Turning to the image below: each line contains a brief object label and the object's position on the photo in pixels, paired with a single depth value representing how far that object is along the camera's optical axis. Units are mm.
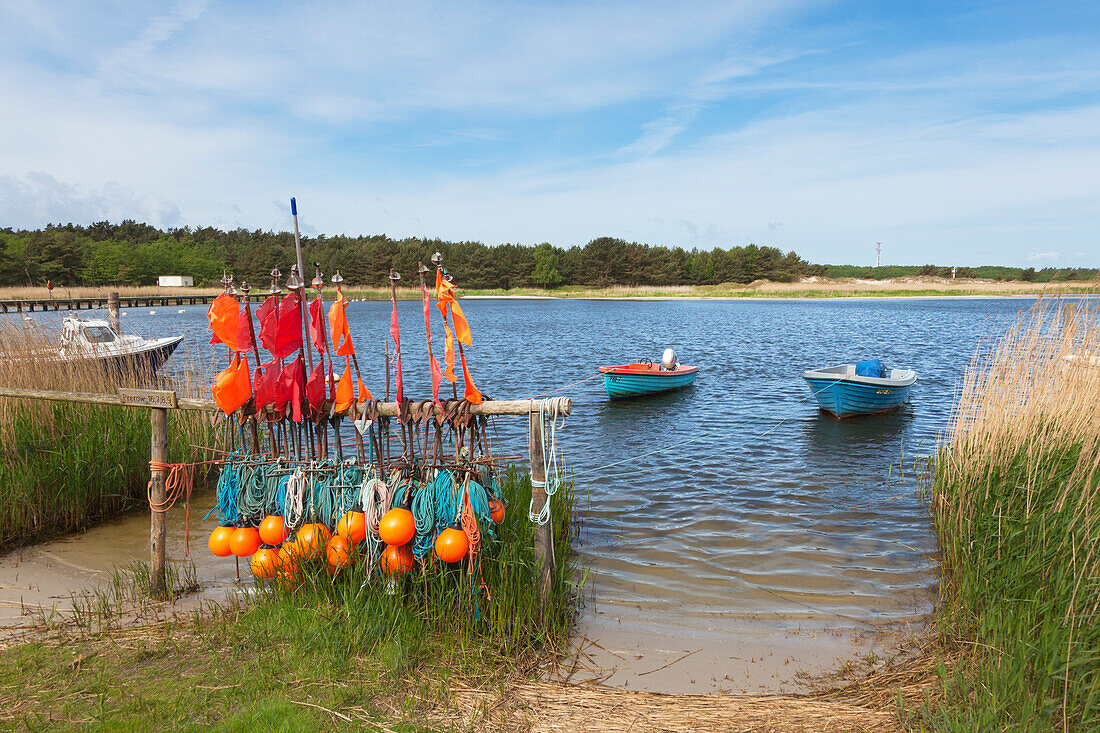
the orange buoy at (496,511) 4430
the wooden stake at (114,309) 15086
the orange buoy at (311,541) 4469
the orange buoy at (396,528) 4109
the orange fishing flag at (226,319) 4609
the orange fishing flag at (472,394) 4293
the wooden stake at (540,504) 4316
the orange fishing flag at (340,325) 4301
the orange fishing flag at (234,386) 4648
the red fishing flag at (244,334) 4707
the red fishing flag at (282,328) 4551
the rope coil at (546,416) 4383
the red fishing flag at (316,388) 4625
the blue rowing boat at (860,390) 14344
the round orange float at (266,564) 4535
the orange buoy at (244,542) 4648
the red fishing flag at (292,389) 4625
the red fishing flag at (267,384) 4711
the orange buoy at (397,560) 4285
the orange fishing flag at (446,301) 4250
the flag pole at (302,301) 4480
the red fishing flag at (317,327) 4609
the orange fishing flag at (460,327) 4352
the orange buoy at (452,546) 4137
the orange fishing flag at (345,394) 4477
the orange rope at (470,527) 4180
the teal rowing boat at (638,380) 17078
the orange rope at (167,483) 5000
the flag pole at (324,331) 4605
